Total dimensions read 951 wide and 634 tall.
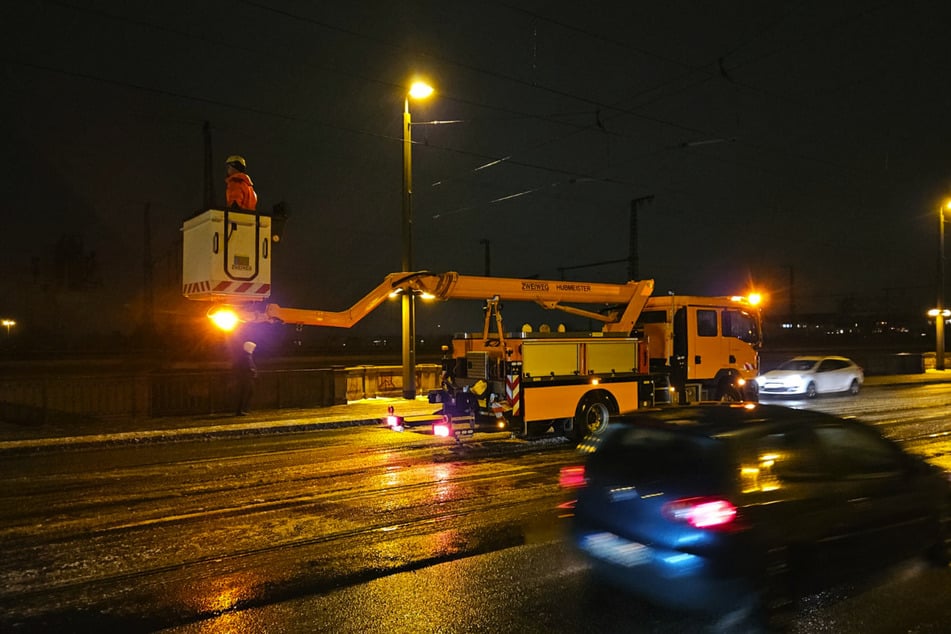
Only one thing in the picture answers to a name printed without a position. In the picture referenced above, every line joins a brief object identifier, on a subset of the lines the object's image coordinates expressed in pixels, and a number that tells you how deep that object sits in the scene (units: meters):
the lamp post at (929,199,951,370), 34.34
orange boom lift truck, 10.12
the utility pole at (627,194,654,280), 43.78
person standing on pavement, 16.12
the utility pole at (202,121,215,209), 25.02
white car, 22.48
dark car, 4.46
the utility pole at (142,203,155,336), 42.22
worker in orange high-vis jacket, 10.25
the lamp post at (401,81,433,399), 17.36
